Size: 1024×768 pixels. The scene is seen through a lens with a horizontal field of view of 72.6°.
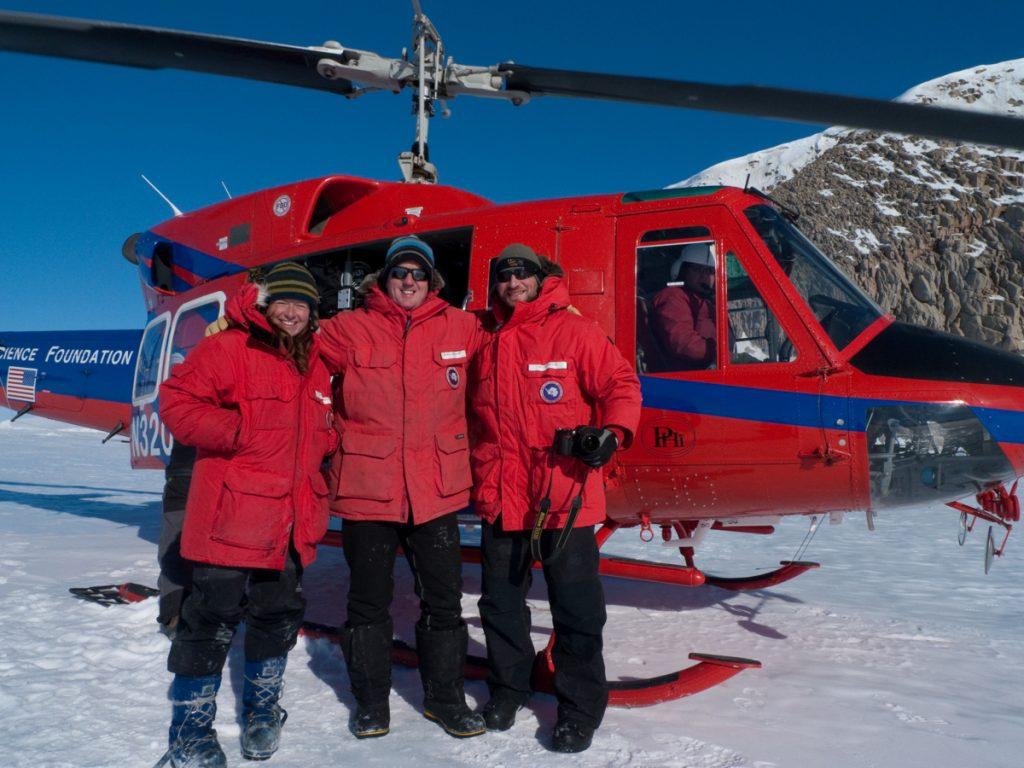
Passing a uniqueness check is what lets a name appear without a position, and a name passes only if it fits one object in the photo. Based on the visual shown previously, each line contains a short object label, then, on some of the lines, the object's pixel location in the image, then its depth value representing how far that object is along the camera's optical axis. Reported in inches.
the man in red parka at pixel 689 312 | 132.0
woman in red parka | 93.4
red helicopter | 118.7
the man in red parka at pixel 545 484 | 104.7
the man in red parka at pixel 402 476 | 105.3
